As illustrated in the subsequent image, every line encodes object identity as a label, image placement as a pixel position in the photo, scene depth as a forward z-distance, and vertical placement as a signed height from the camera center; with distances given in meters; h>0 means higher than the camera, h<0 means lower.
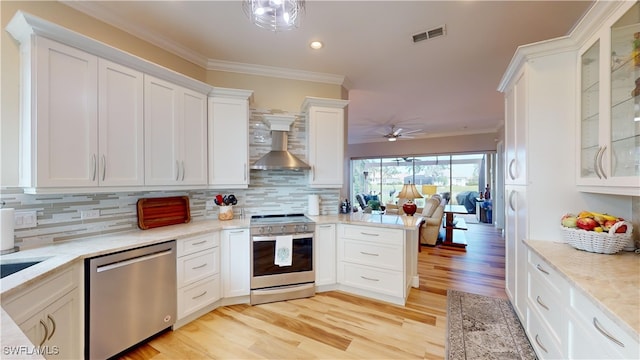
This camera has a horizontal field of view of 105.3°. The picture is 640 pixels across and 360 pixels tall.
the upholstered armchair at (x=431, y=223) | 5.11 -0.92
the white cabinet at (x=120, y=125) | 1.95 +0.45
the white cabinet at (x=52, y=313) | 1.22 -0.75
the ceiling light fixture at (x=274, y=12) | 1.63 +1.16
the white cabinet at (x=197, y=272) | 2.28 -0.92
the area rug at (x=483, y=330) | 1.95 -1.38
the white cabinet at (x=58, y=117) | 1.63 +0.44
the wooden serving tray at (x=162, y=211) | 2.46 -0.35
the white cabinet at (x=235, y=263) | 2.65 -0.91
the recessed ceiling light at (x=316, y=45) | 2.63 +1.47
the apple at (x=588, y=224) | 1.65 -0.30
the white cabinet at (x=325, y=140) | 3.12 +0.50
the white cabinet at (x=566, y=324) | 1.00 -0.74
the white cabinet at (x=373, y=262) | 2.70 -0.96
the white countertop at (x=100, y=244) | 1.12 -0.50
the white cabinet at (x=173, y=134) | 2.28 +0.46
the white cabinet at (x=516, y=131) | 2.09 +0.46
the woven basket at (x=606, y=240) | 1.56 -0.40
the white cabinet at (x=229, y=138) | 2.84 +0.48
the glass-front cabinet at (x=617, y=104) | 1.43 +0.47
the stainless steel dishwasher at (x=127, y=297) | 1.70 -0.92
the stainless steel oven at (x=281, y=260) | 2.70 -0.92
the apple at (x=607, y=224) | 1.61 -0.30
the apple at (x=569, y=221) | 1.76 -0.31
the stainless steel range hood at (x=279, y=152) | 2.93 +0.34
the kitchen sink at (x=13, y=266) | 1.51 -0.54
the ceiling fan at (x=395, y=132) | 6.35 +1.27
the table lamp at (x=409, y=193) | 4.15 -0.24
